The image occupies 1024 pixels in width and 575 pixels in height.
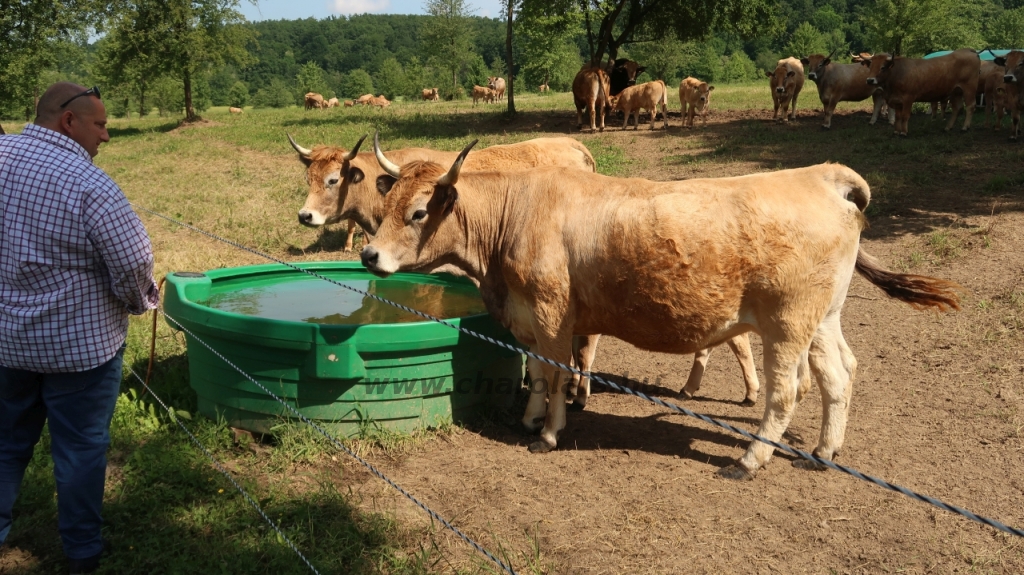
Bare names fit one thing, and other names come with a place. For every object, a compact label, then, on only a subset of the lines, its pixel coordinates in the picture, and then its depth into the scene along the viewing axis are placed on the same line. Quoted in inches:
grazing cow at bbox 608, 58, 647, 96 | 1027.9
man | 140.6
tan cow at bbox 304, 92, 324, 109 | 1777.8
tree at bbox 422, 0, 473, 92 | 1867.6
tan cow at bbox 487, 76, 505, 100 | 1806.5
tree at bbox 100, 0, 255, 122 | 1151.0
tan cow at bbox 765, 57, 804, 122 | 807.7
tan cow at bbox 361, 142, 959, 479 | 196.4
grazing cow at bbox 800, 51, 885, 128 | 784.3
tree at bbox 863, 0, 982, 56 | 1451.8
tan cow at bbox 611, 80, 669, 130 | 855.1
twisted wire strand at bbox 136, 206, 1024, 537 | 85.8
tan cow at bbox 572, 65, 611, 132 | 847.7
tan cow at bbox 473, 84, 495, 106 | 1755.4
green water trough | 202.7
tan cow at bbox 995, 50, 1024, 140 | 609.0
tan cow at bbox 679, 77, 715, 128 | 828.0
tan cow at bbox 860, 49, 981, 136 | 711.7
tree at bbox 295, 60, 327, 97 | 3641.7
